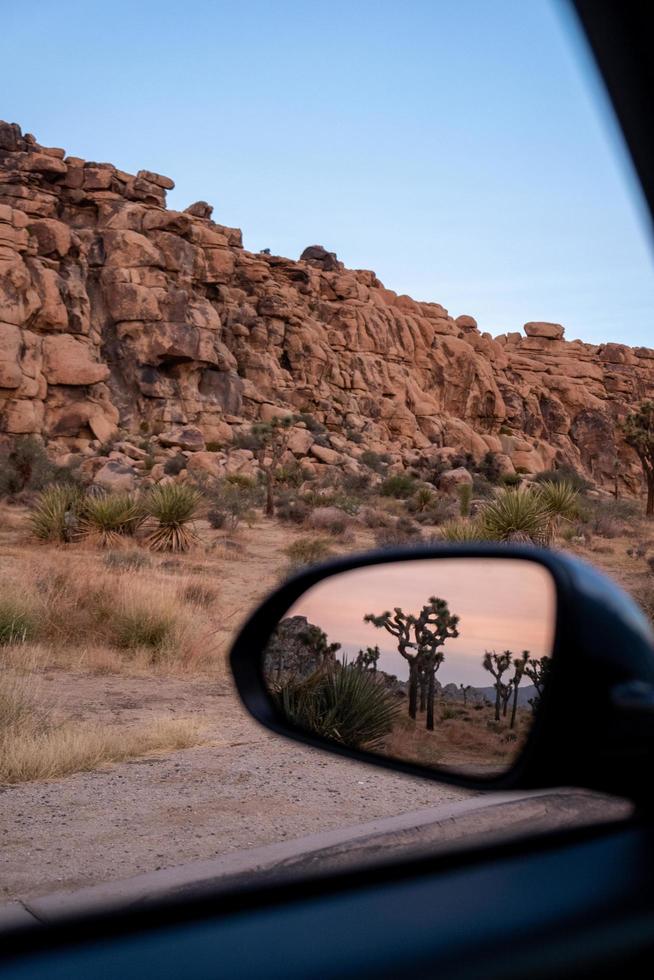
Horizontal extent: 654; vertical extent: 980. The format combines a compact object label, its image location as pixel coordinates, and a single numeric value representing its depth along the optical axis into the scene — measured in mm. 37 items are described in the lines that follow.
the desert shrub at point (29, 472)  29312
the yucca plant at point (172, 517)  19281
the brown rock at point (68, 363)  43781
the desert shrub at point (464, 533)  18172
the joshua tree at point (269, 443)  29062
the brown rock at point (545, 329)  83750
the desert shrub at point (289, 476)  37672
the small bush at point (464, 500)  29155
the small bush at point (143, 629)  10719
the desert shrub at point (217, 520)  23812
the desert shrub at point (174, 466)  38762
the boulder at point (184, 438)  44312
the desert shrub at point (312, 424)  51091
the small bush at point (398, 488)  36938
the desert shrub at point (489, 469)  52441
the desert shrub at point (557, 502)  23062
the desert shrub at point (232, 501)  24031
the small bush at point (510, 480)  46406
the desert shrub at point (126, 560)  15984
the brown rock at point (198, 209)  58125
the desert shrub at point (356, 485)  37438
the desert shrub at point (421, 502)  31959
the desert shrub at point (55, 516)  18922
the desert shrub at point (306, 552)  19178
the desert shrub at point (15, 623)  10234
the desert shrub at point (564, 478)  47156
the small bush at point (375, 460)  47150
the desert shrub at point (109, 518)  18875
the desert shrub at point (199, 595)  13359
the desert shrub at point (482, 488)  41069
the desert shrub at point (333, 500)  28530
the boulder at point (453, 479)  43041
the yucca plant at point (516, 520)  18766
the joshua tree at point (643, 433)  37156
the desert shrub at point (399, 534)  22358
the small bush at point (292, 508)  26453
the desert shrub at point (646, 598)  9109
